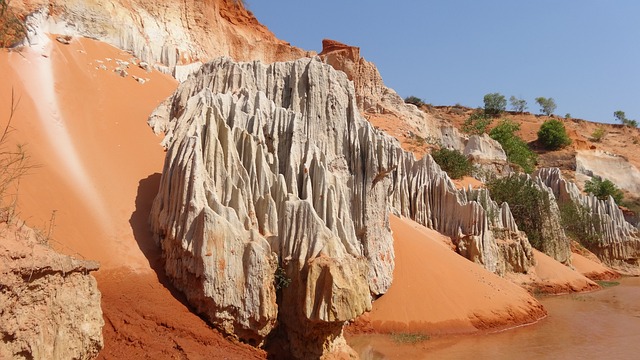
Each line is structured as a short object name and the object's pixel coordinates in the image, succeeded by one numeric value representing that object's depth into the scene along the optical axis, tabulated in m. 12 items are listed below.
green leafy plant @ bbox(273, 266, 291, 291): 9.18
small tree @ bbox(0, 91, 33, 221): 8.60
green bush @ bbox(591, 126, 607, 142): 66.94
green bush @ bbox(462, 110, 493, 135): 56.38
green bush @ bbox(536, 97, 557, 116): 77.12
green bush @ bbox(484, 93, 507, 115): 73.50
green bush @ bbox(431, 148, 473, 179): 30.09
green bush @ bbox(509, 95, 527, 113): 75.94
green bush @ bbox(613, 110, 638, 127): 74.03
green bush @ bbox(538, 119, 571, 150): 59.00
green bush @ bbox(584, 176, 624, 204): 43.59
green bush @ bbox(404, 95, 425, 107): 67.62
